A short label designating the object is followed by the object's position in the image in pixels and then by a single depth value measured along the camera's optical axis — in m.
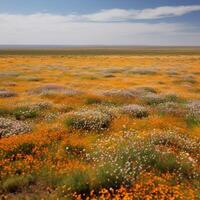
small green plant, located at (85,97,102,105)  21.62
